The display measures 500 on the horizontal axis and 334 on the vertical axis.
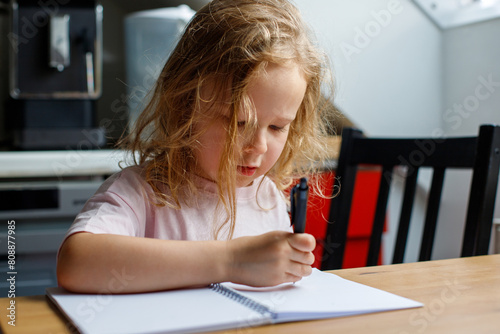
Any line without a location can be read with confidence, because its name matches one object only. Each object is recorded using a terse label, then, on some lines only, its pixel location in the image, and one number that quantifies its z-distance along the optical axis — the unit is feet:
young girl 1.89
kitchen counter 5.41
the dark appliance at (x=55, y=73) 5.90
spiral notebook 1.48
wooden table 1.50
